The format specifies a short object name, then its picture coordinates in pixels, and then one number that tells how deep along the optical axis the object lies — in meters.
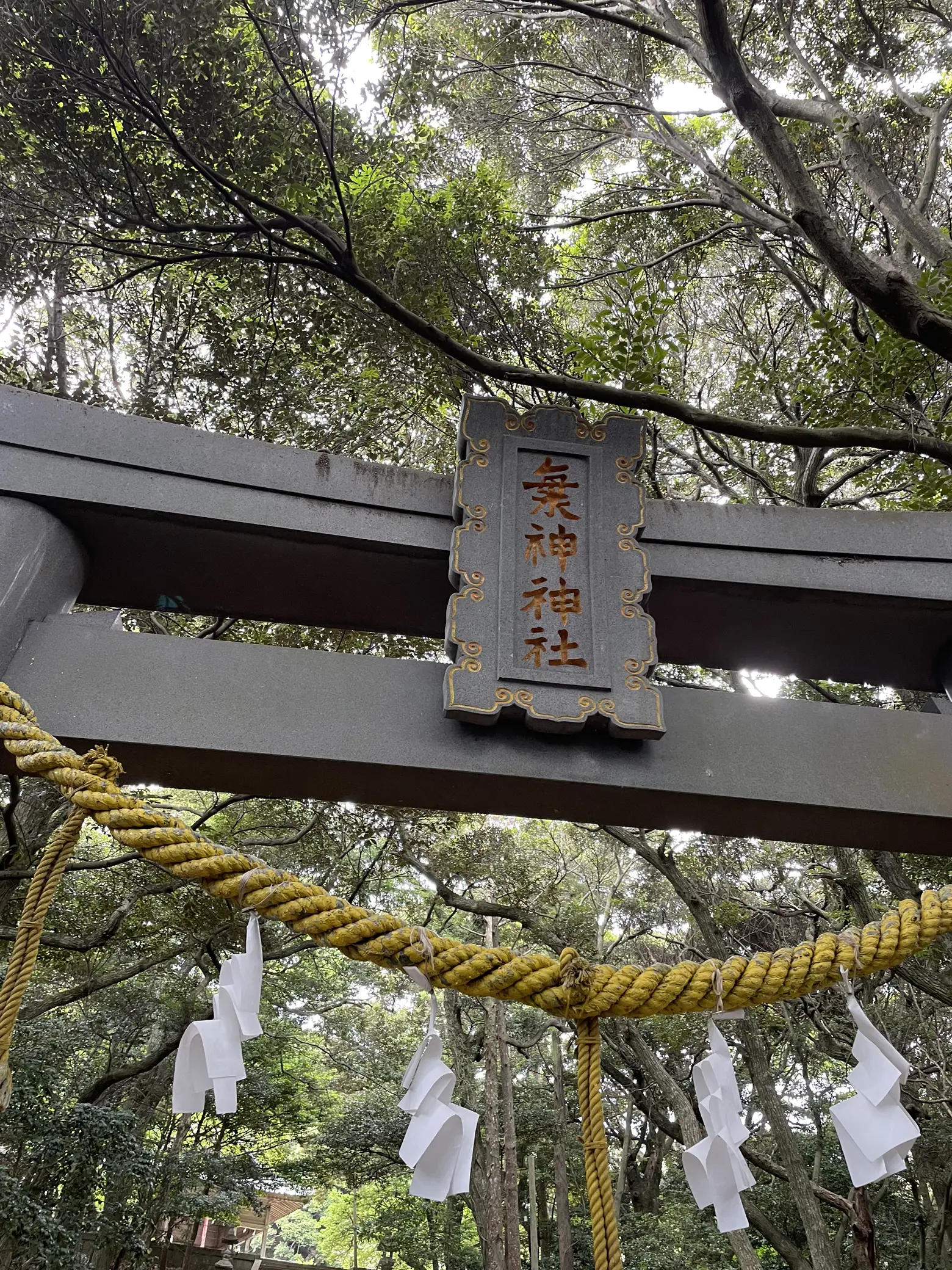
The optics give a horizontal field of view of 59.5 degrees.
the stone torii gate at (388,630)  2.26
